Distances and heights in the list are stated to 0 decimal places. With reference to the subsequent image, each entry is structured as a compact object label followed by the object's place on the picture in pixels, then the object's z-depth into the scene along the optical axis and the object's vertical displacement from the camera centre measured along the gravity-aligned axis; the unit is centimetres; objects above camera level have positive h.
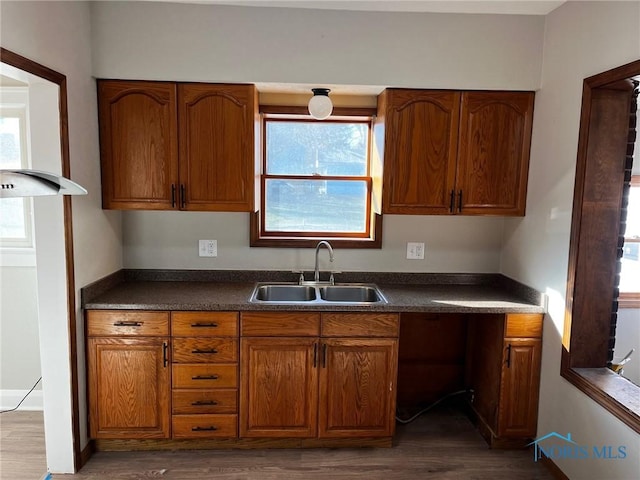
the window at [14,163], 279 +25
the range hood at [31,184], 96 +4
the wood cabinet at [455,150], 251 +37
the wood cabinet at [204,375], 233 -98
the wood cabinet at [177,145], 243 +35
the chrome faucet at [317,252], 269 -31
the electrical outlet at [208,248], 285 -30
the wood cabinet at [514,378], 241 -99
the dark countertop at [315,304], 232 -54
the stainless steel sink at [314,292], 278 -58
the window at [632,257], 294 -31
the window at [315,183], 289 +18
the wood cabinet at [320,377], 236 -99
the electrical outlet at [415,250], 292 -29
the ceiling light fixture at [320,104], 251 +63
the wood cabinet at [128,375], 231 -98
